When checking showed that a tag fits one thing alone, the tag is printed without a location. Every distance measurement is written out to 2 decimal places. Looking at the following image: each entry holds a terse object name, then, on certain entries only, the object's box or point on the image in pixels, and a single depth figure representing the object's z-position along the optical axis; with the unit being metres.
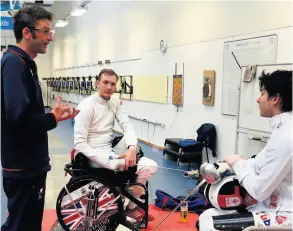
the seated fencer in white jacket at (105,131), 2.58
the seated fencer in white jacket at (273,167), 1.56
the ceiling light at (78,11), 9.04
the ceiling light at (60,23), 11.55
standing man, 1.53
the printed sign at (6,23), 7.29
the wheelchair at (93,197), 2.49
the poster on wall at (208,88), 5.07
